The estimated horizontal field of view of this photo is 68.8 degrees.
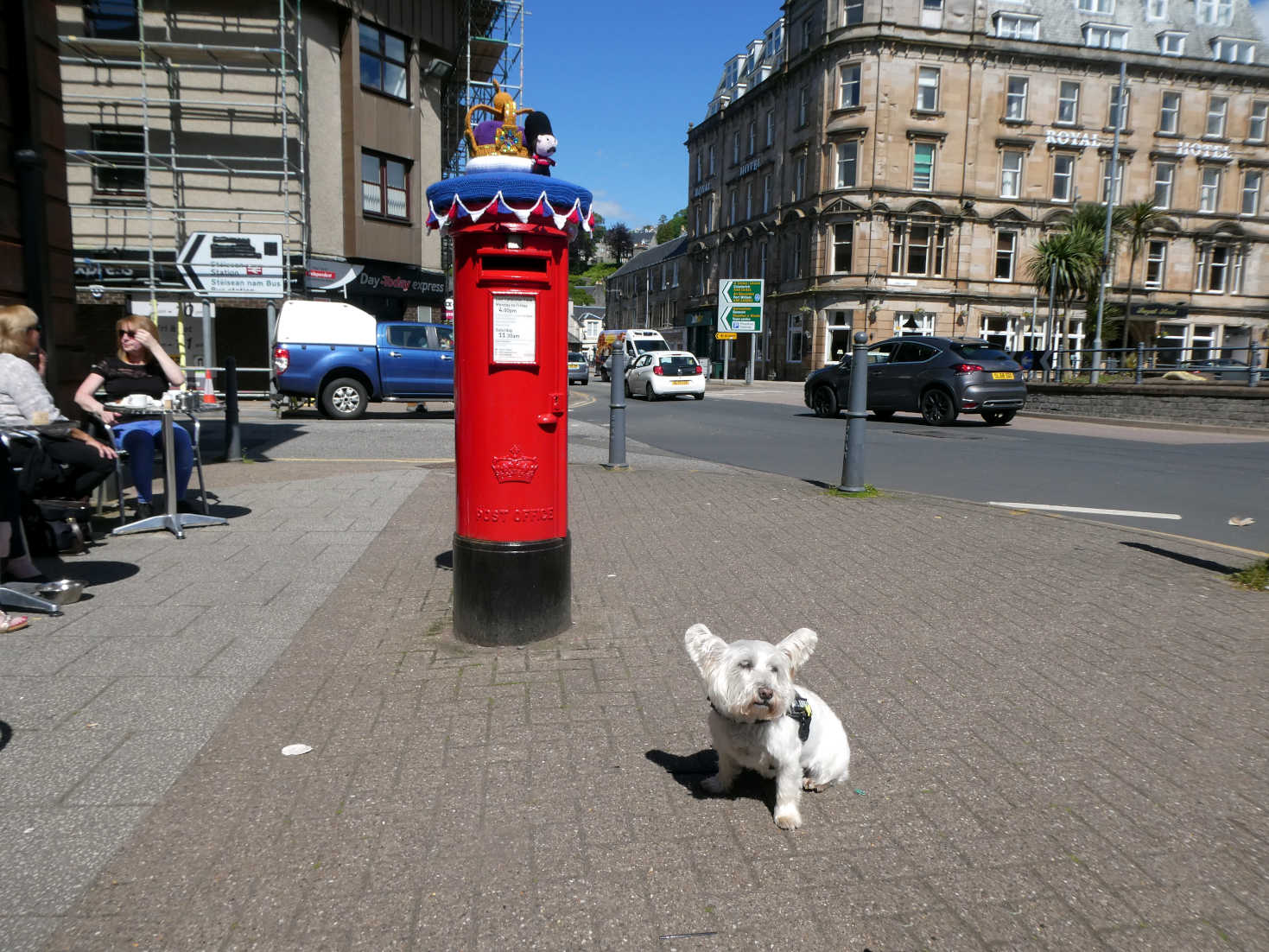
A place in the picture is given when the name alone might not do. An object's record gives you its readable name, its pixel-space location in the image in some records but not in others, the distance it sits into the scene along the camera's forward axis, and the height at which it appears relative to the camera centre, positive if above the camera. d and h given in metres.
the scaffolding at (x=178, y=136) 22.72 +5.14
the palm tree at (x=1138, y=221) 36.44 +5.87
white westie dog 2.79 -1.17
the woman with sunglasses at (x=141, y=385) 7.03 -0.34
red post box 4.23 -0.25
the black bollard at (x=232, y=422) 10.05 -0.90
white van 48.97 +0.59
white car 28.39 -0.65
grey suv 18.86 -0.38
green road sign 44.44 +2.39
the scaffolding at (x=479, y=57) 32.69 +10.79
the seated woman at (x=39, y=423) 5.22 -0.48
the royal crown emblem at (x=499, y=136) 4.50 +1.04
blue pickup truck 17.30 -0.24
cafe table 6.56 -1.11
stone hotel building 44.69 +10.19
